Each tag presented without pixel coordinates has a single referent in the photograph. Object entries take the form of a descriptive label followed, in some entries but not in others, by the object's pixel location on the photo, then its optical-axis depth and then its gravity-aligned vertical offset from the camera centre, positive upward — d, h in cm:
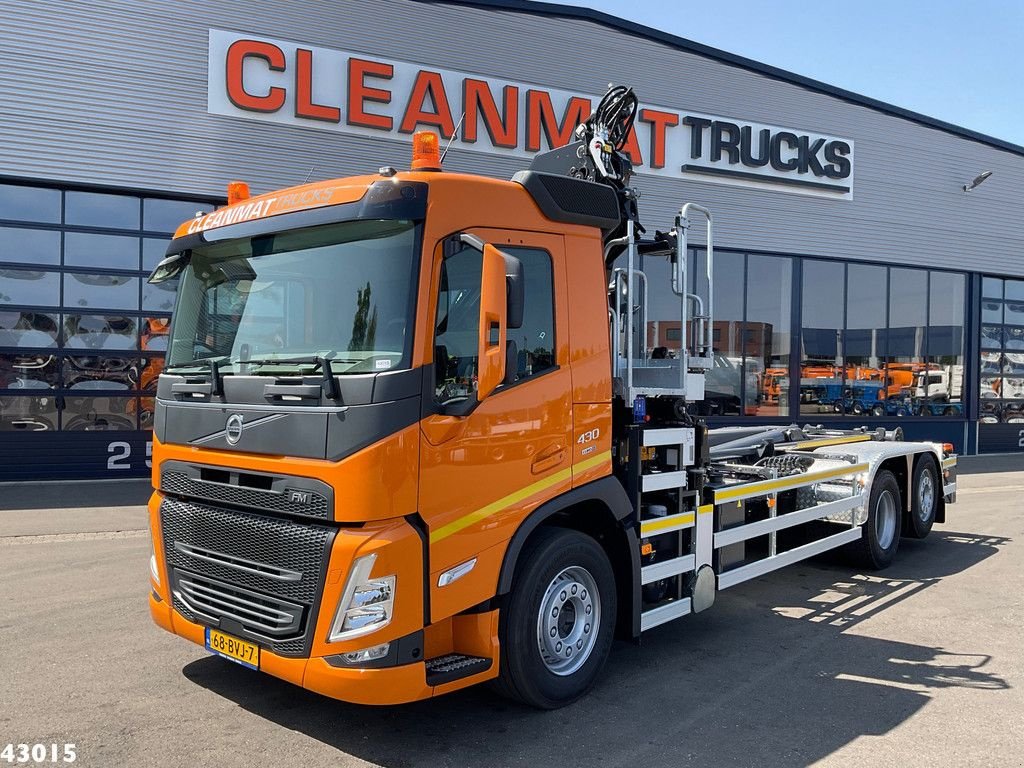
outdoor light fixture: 1944 +517
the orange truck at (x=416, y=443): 366 -35
